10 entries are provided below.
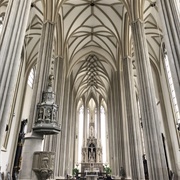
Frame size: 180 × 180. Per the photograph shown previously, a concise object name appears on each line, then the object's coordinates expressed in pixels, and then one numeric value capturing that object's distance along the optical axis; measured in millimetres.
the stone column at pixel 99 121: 28556
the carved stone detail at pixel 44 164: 6094
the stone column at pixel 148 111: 6898
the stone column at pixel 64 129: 13999
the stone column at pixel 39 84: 6344
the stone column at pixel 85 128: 27609
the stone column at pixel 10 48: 4980
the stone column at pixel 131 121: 9938
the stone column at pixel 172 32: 5590
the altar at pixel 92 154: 24883
